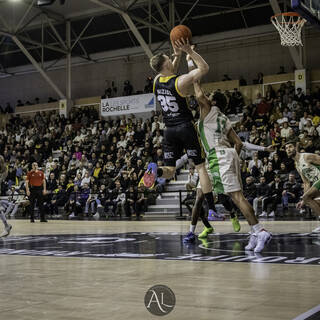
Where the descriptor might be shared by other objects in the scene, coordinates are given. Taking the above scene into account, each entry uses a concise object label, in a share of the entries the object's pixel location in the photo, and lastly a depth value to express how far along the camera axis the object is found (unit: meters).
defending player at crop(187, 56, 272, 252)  5.18
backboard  5.66
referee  14.37
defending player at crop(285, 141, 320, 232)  7.09
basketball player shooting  5.64
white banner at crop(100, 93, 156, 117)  20.28
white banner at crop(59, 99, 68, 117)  25.14
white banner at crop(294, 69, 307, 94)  18.80
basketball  5.03
